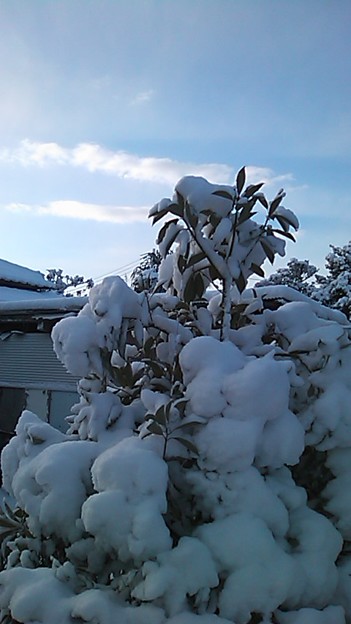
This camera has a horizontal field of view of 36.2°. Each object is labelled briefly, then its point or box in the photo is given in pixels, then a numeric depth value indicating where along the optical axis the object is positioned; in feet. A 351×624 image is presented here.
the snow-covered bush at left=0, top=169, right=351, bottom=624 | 4.95
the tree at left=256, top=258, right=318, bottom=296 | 56.79
